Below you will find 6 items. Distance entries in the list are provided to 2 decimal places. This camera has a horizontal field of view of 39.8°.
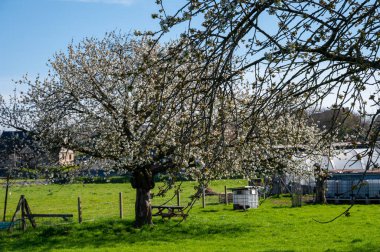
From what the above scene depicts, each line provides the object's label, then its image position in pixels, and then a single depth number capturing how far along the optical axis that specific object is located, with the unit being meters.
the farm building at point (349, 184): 26.38
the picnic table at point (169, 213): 19.57
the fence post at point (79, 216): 20.05
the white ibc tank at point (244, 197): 24.94
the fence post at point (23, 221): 18.63
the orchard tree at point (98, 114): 16.97
